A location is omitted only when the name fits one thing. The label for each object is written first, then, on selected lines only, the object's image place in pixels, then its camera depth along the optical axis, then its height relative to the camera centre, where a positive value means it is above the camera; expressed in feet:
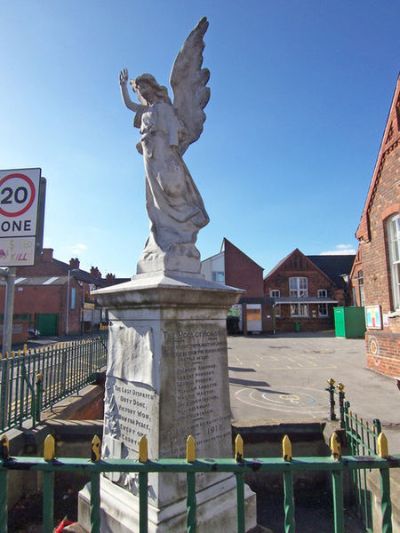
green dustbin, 84.84 -1.83
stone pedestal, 8.97 -2.21
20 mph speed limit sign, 16.90 +5.32
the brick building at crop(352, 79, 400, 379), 33.88 +6.44
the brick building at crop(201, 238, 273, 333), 118.11 +16.41
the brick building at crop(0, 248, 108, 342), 106.42 +5.03
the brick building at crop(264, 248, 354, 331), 117.39 +7.86
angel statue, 11.12 +5.07
